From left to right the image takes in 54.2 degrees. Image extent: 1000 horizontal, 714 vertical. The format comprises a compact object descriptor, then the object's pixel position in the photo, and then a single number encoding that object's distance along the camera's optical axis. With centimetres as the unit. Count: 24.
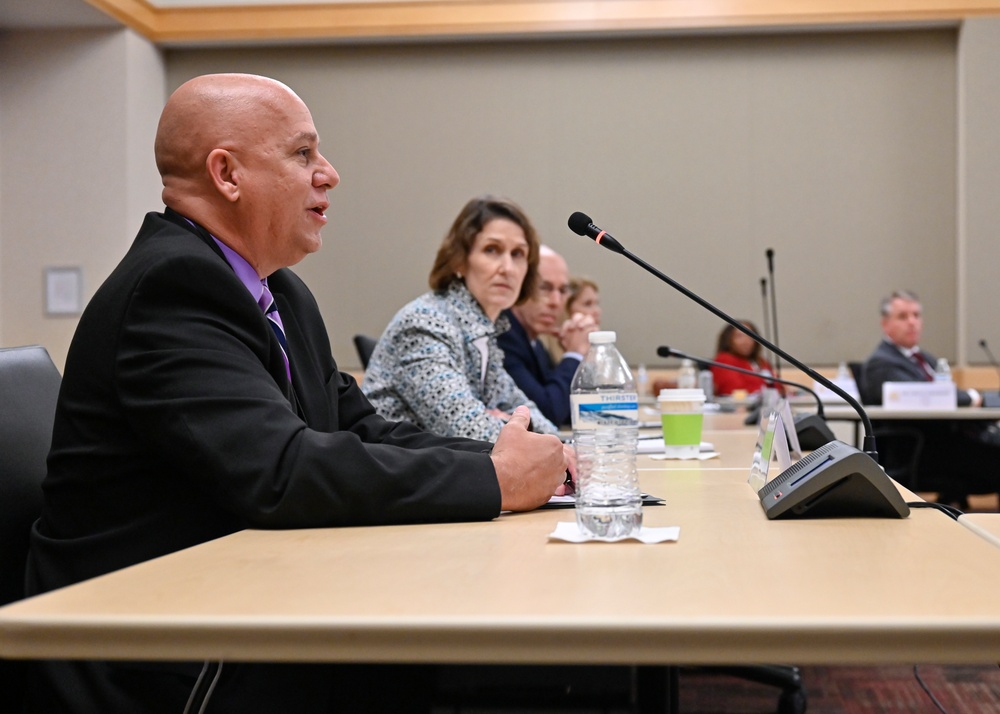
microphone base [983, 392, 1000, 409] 462
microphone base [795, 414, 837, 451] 199
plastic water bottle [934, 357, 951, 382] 548
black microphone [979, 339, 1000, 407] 463
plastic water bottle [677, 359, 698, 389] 524
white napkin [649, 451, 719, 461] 211
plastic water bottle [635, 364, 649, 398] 674
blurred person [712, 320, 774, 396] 652
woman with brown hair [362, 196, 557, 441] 225
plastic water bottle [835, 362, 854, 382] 616
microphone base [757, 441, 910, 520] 119
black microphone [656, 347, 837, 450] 199
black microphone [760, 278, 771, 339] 698
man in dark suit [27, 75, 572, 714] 110
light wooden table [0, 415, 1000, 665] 69
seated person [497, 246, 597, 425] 350
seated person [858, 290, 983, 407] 535
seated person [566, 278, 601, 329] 566
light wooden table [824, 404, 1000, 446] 438
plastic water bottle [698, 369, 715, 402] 528
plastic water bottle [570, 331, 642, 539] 108
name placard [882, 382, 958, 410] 461
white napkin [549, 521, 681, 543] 105
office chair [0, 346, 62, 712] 124
